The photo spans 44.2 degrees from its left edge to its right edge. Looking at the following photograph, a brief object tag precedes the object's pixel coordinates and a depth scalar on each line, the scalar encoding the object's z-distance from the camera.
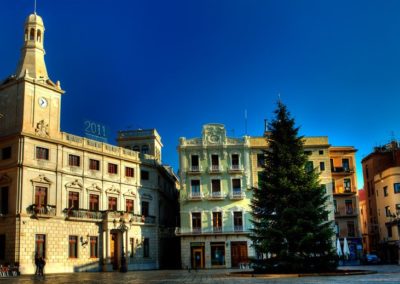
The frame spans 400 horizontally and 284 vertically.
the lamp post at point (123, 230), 45.03
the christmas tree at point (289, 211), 29.72
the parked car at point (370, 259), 57.47
